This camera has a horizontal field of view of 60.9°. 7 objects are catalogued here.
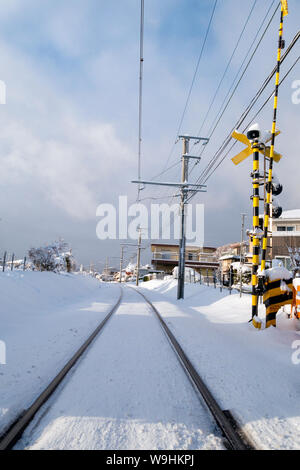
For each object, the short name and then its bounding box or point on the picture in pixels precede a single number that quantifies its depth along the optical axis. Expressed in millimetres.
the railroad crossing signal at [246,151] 6949
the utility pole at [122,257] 65162
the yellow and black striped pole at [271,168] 6141
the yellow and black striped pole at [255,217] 6883
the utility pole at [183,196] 16578
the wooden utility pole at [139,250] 45550
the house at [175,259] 53881
